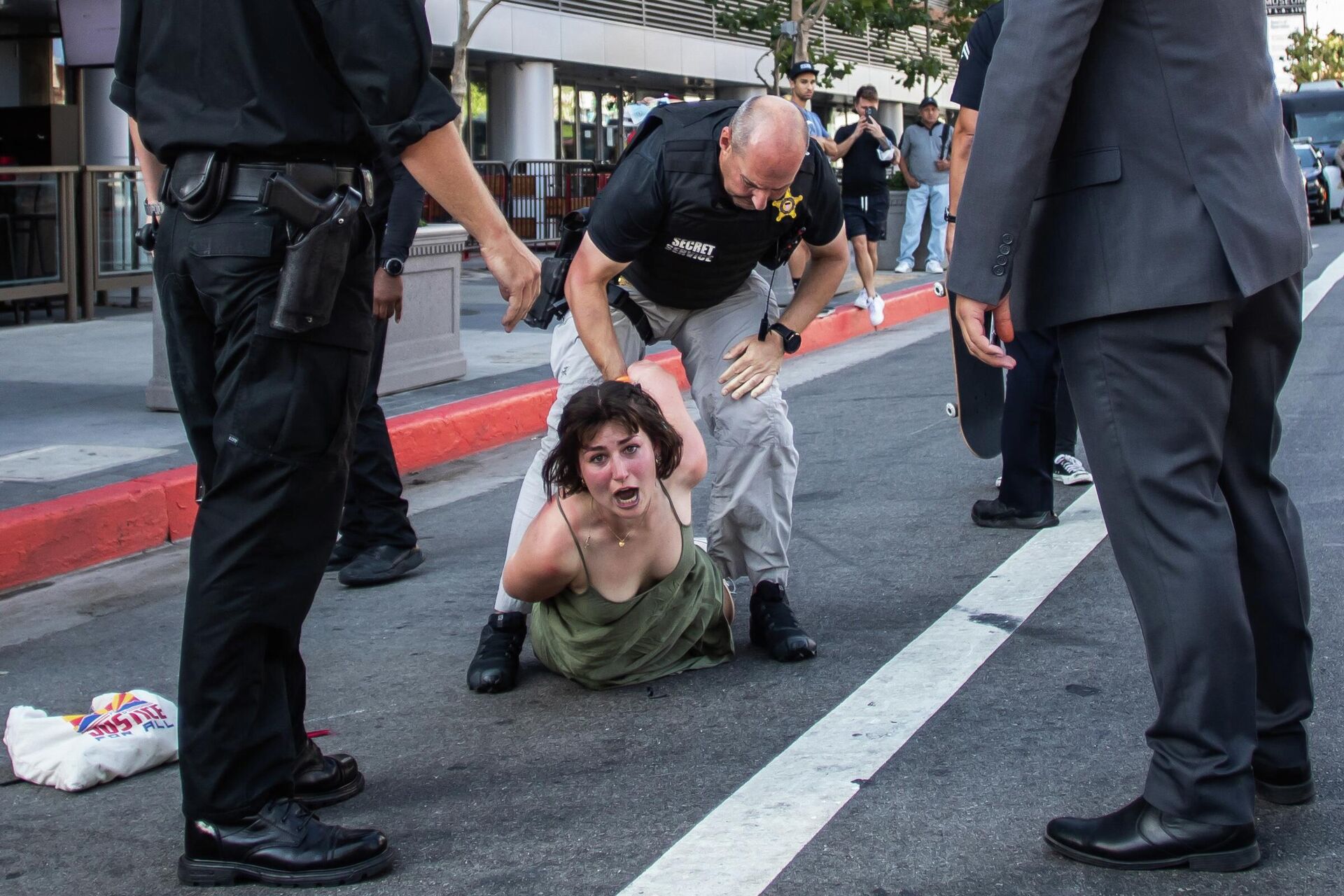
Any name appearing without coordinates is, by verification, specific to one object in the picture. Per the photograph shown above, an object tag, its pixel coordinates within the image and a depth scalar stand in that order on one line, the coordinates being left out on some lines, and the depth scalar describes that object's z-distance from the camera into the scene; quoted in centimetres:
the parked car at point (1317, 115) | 3597
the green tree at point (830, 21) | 2008
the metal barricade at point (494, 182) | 1991
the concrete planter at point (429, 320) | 861
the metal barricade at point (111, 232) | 1186
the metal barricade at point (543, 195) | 2067
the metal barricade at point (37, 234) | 1112
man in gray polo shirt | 1641
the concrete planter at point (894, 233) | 1756
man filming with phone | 1379
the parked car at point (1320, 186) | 2823
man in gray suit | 274
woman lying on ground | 373
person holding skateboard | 561
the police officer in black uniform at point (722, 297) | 403
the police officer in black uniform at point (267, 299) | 279
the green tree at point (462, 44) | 1664
